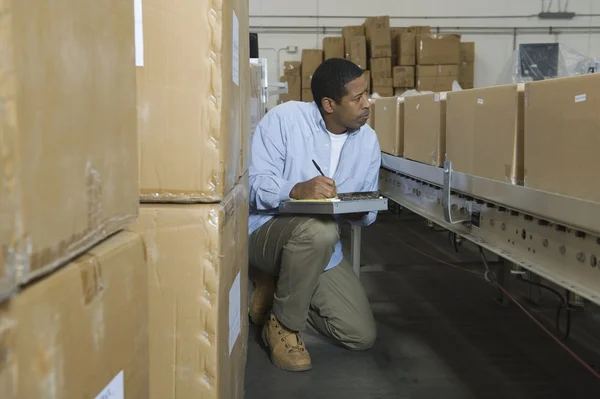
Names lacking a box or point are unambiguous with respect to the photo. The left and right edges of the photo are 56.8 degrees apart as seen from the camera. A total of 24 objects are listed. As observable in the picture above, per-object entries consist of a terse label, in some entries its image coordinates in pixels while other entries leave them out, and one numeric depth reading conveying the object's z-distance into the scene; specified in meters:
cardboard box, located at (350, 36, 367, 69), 5.48
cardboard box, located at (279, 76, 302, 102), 5.59
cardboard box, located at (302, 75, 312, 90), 5.56
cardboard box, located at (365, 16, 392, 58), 5.40
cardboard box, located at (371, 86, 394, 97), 5.45
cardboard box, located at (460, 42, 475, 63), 5.72
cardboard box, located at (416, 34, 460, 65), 5.34
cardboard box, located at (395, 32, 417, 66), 5.37
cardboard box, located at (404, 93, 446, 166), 1.79
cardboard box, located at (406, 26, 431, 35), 5.50
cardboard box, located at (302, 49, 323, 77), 5.60
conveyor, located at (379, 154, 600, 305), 0.97
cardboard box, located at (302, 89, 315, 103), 5.54
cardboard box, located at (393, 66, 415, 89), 5.38
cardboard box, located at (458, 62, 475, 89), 5.64
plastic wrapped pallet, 4.92
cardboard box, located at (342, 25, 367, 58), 5.63
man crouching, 1.73
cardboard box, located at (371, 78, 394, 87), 5.43
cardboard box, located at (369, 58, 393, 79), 5.41
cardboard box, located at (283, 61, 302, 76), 5.64
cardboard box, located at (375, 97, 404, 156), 2.32
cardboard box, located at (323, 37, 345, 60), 5.67
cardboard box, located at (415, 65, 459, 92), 5.35
